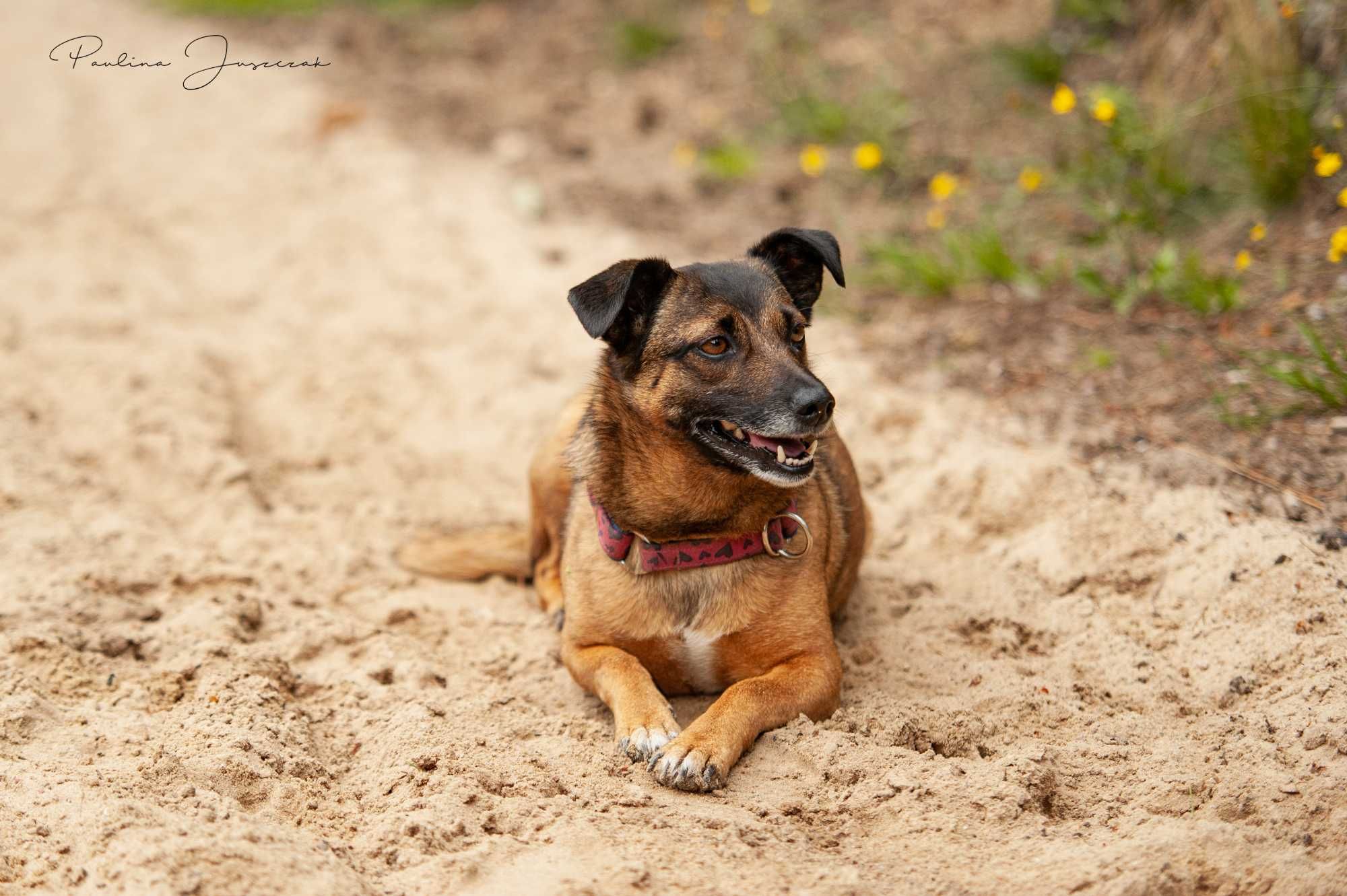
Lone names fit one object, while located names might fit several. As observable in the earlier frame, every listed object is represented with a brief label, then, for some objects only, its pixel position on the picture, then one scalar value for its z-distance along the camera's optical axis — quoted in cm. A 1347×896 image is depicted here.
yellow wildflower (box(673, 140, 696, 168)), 985
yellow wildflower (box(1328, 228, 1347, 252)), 519
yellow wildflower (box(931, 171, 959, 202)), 739
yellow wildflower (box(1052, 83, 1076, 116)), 637
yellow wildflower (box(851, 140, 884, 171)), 752
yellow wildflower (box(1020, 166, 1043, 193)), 729
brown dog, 412
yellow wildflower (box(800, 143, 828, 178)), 789
